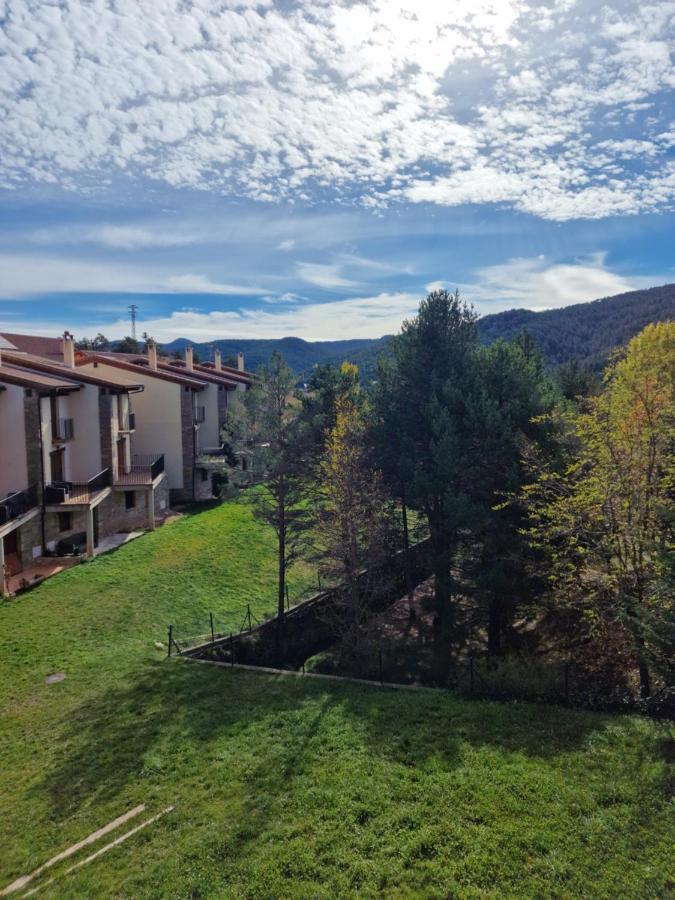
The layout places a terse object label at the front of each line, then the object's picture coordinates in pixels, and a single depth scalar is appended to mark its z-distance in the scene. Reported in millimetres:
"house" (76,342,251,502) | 31031
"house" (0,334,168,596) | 20078
